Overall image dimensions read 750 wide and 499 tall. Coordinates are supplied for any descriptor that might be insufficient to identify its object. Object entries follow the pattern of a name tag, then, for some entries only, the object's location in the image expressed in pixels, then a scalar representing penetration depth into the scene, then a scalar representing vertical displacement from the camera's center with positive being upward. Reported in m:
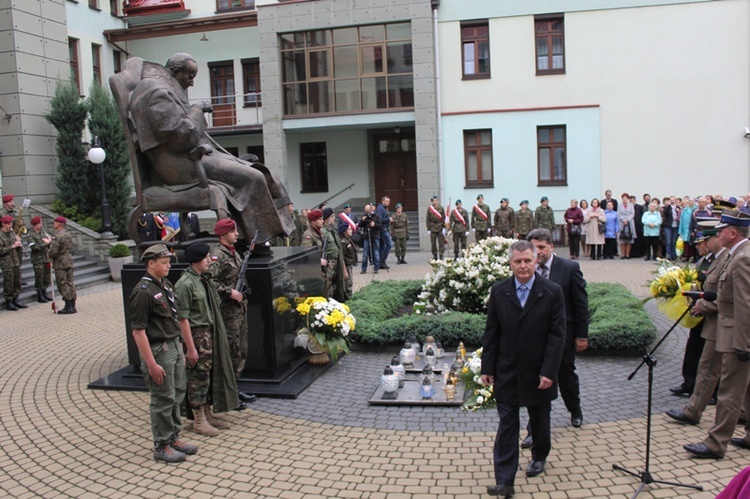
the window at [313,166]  28.02 +0.99
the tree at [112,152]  21.39 +1.46
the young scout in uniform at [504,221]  20.34 -1.16
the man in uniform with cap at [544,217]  20.31 -1.07
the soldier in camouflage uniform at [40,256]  14.55 -1.23
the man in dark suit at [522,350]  4.70 -1.20
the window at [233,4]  29.06 +8.22
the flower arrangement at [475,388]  5.49 -1.71
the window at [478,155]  23.84 +1.03
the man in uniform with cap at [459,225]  20.05 -1.22
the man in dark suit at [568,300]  5.75 -1.03
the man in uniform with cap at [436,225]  20.12 -1.20
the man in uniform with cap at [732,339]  5.17 -1.29
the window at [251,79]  28.39 +4.80
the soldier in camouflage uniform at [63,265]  13.32 -1.31
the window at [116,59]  29.14 +6.05
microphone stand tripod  4.71 -2.15
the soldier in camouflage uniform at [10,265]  13.99 -1.35
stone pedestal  7.54 -1.66
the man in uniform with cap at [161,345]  5.32 -1.23
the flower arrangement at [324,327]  8.19 -1.71
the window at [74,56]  26.59 +5.71
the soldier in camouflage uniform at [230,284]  6.70 -0.92
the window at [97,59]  28.19 +5.89
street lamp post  18.41 +0.51
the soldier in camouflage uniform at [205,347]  5.97 -1.42
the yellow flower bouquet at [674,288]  6.67 -1.15
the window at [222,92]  28.61 +4.41
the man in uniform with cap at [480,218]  20.55 -1.05
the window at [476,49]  23.48 +4.75
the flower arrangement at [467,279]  10.33 -1.49
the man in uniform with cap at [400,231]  20.16 -1.34
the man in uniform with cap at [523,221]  20.22 -1.17
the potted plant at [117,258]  18.31 -1.68
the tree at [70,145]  20.50 +1.66
